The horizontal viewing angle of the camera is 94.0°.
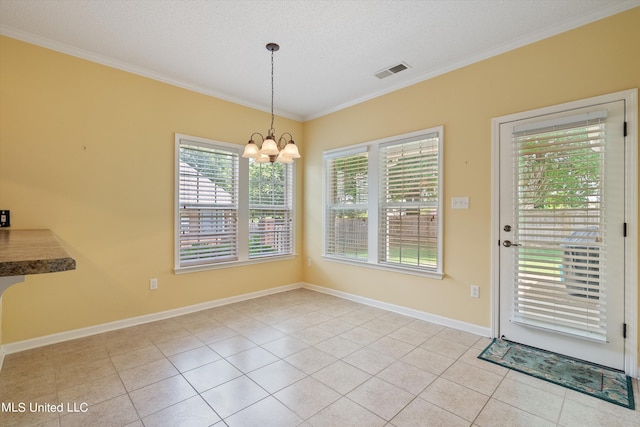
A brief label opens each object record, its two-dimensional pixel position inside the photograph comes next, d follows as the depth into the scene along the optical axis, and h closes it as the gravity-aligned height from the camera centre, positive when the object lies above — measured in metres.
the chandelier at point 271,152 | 2.67 +0.56
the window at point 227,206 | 3.77 +0.08
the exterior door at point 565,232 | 2.40 -0.16
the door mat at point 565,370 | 2.11 -1.26
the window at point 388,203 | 3.50 +0.13
